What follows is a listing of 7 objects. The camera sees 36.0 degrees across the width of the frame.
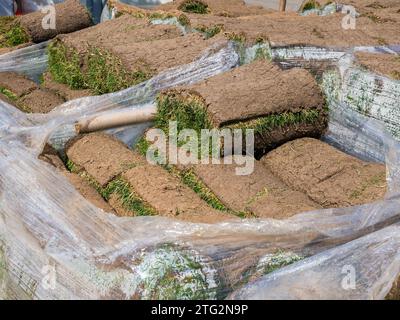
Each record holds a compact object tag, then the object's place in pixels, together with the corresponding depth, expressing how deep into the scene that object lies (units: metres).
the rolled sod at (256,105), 4.14
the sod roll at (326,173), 3.76
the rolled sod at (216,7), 7.70
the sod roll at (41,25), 6.86
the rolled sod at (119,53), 5.02
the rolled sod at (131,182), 3.49
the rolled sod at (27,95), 5.18
